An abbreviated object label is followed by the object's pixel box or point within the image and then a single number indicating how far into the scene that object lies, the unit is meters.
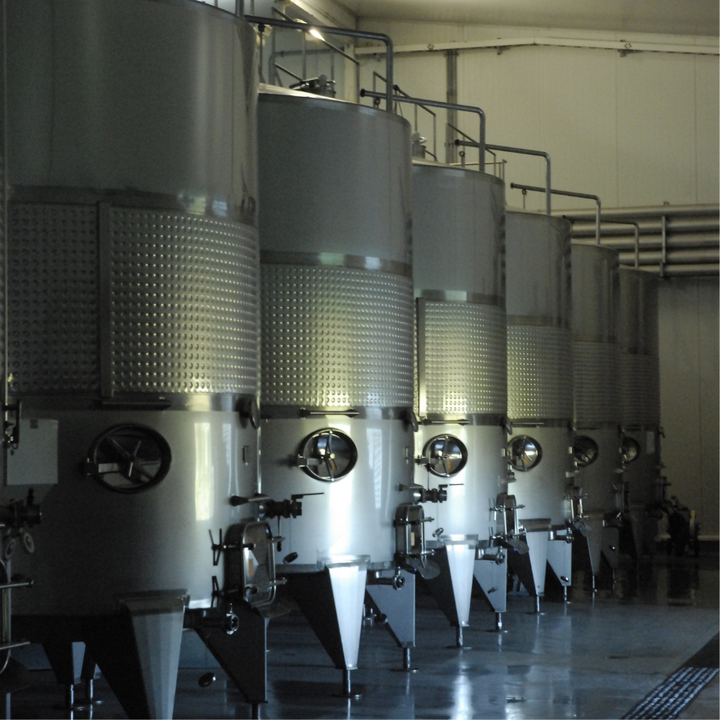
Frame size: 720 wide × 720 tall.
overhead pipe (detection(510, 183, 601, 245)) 15.50
